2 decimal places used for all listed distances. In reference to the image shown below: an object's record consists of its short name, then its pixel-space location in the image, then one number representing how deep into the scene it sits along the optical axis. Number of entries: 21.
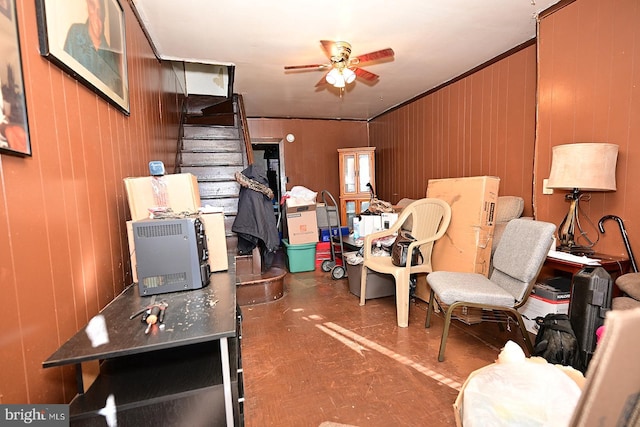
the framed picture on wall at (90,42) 1.10
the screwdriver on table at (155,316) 1.14
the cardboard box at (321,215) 5.10
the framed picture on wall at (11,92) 0.84
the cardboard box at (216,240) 1.87
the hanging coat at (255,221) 3.28
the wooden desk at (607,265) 1.96
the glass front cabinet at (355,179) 5.93
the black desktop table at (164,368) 0.99
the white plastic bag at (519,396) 0.85
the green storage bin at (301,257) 4.40
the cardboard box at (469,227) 2.63
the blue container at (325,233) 5.06
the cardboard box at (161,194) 1.70
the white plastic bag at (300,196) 4.48
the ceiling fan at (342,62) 2.63
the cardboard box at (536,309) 2.11
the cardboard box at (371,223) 3.75
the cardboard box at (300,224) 4.36
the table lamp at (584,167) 1.94
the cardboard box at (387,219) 3.65
